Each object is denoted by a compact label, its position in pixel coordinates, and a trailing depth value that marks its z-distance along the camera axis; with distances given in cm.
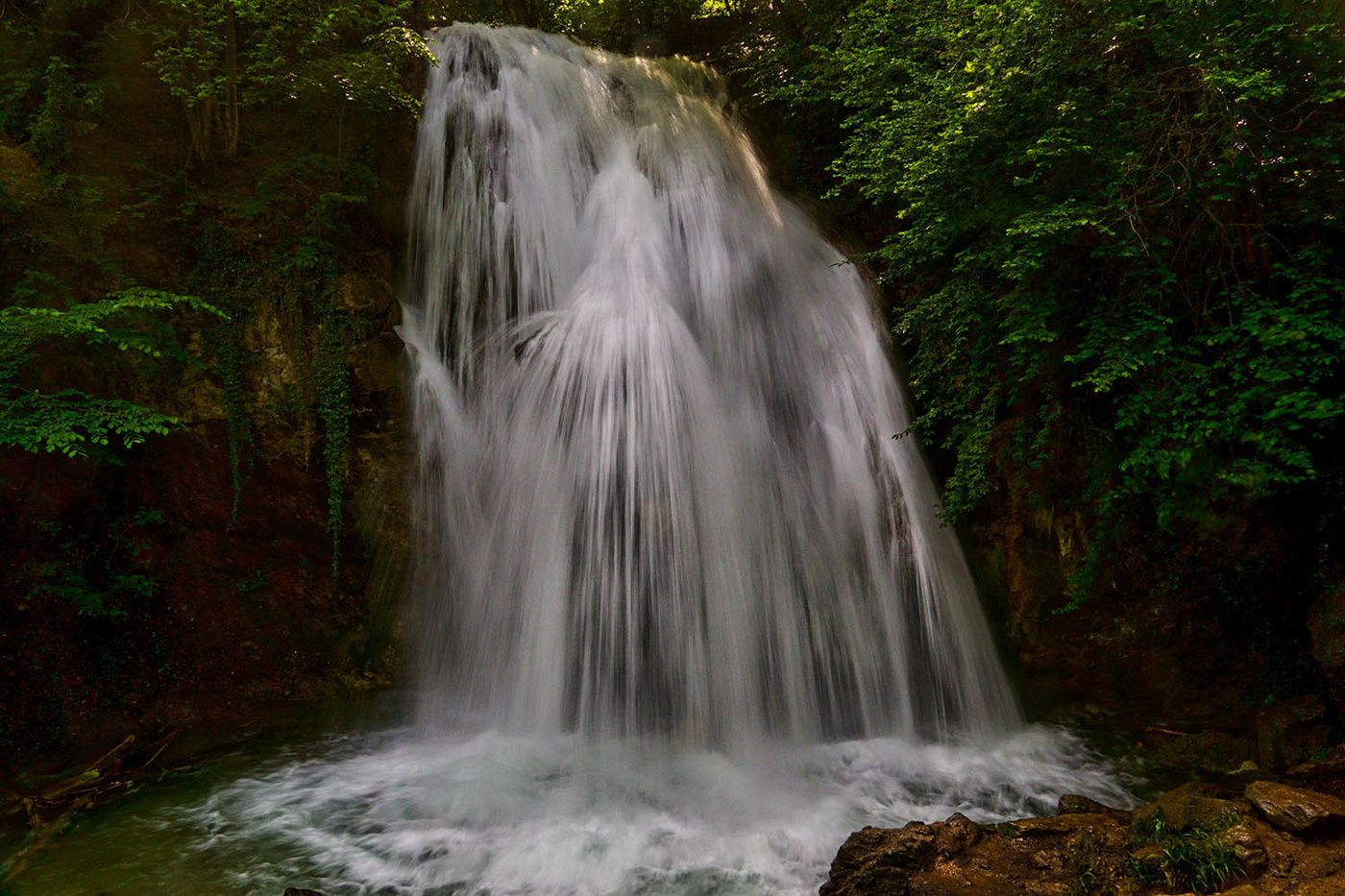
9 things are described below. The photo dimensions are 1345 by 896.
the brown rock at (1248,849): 392
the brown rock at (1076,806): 529
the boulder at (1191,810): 427
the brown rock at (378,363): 793
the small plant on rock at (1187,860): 394
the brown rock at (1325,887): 359
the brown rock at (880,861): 441
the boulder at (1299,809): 404
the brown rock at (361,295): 800
